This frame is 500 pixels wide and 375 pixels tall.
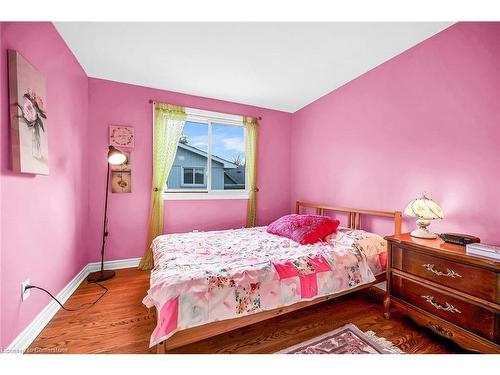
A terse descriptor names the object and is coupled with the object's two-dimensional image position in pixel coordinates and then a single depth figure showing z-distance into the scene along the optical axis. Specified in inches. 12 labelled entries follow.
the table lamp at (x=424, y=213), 66.4
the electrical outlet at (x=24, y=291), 56.9
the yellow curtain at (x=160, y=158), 115.4
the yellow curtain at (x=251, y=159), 137.9
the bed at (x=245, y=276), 51.7
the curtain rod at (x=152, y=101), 115.8
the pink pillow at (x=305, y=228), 88.8
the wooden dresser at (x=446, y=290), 49.4
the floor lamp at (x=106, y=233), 92.6
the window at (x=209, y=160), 127.3
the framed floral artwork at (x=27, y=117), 52.4
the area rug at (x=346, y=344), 57.0
